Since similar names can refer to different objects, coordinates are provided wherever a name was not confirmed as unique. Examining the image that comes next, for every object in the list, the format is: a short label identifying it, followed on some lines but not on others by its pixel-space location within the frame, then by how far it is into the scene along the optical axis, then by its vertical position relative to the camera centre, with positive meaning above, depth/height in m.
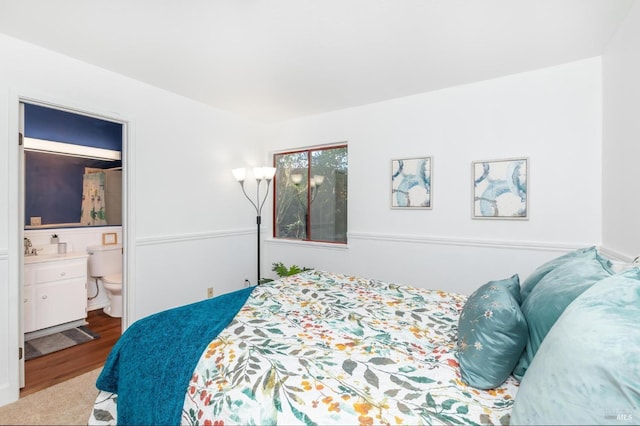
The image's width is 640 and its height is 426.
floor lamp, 3.72 +0.44
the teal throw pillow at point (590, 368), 0.65 -0.35
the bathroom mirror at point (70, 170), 3.46 +0.49
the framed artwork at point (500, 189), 2.71 +0.20
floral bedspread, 0.98 -0.59
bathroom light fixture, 3.45 +0.71
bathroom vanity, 3.03 -0.83
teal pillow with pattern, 1.06 -0.46
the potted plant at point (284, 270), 3.73 -0.72
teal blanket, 1.29 -0.68
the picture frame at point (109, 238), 3.96 -0.36
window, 3.81 +0.21
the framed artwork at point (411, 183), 3.15 +0.29
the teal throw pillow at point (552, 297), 1.04 -0.30
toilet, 3.65 -0.72
